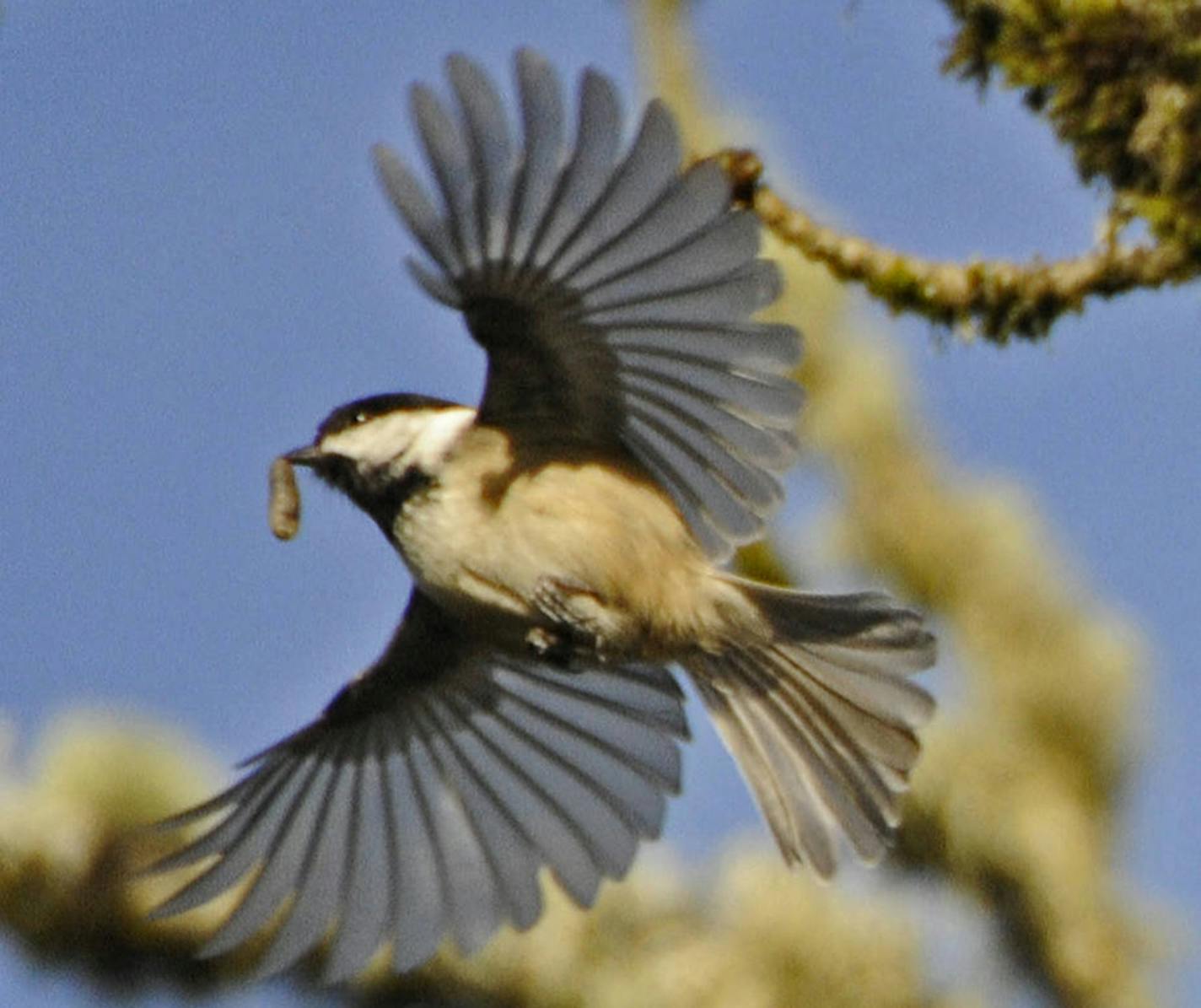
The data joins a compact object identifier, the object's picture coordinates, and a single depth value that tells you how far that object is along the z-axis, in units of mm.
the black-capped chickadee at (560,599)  4742
